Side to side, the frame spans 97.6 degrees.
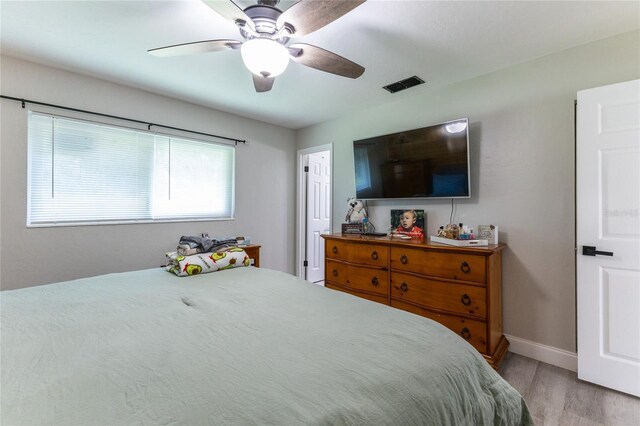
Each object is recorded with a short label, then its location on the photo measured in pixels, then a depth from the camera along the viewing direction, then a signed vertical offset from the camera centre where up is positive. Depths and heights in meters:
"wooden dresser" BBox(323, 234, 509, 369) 2.09 -0.57
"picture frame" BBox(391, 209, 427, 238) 2.90 -0.09
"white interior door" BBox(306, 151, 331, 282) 4.43 +0.05
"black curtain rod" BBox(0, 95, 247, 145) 2.29 +0.94
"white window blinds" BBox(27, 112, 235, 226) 2.41 +0.39
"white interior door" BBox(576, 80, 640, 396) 1.80 -0.14
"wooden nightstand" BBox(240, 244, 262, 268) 3.30 -0.46
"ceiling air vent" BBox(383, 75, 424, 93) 2.62 +1.26
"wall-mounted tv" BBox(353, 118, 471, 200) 2.54 +0.52
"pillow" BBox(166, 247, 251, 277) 1.99 -0.36
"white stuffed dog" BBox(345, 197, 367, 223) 3.36 +0.03
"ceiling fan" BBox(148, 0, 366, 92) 1.31 +0.97
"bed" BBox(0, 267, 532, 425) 0.68 -0.46
